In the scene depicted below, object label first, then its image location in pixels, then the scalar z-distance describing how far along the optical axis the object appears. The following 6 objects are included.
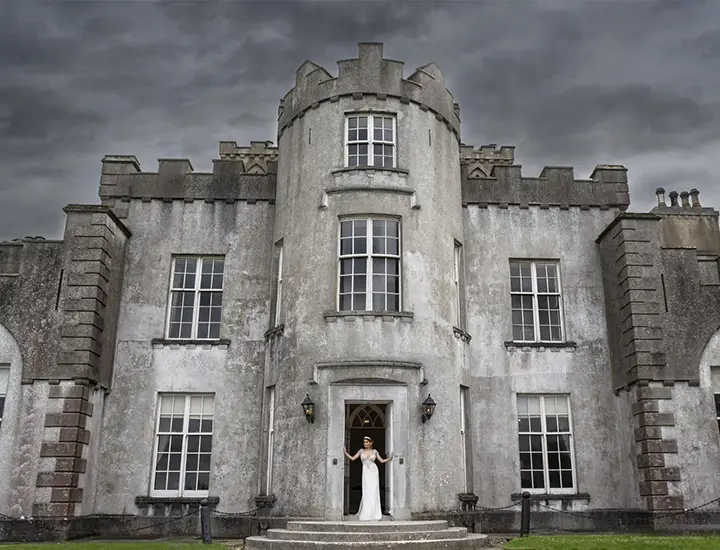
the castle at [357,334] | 15.45
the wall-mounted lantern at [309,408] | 14.89
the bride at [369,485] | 14.21
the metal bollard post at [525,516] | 14.84
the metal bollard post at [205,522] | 13.80
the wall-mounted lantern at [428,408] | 14.93
